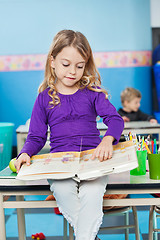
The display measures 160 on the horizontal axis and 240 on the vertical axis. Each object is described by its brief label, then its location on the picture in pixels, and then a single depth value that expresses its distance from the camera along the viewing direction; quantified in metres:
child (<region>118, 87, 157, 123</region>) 4.12
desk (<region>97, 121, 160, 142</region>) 2.91
